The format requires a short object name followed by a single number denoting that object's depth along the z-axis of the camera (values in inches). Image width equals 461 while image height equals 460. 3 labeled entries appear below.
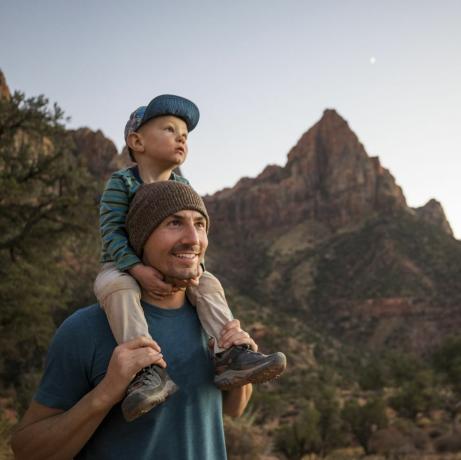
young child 68.7
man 64.4
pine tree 441.7
